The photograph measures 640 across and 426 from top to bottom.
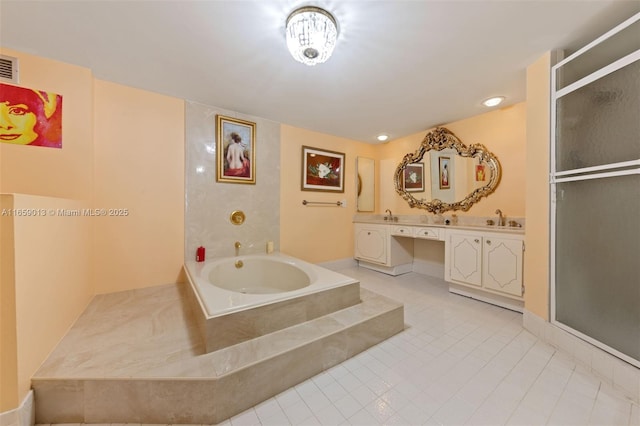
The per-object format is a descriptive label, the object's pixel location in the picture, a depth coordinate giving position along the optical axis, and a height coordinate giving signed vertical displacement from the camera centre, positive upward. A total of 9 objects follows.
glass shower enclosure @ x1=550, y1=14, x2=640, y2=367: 1.31 +0.12
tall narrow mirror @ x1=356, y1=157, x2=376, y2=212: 4.05 +0.50
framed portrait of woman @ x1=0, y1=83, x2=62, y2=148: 1.68 +0.73
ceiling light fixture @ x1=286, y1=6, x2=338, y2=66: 1.36 +1.10
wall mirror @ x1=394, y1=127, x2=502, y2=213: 2.86 +0.53
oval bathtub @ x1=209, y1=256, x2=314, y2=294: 2.43 -0.70
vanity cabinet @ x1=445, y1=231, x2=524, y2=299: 2.19 -0.52
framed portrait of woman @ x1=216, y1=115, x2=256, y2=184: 2.75 +0.77
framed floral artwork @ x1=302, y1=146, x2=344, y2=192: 3.46 +0.67
